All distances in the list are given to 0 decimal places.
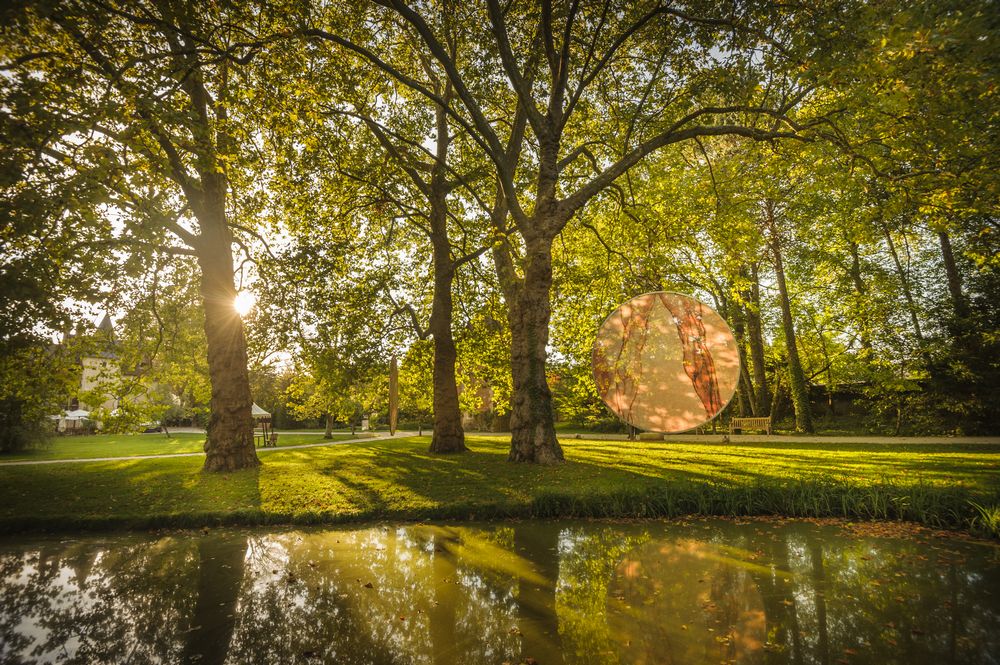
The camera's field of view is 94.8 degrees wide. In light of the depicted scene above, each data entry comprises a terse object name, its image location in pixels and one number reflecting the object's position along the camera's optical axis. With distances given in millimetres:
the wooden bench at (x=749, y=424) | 22250
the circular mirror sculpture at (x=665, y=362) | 9367
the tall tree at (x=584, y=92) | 9672
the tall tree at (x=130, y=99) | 5254
